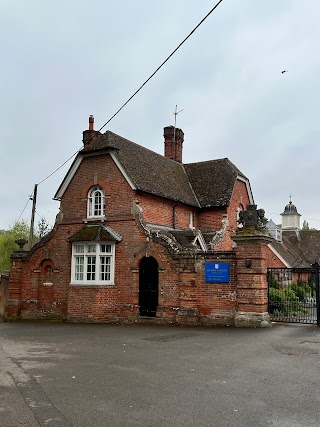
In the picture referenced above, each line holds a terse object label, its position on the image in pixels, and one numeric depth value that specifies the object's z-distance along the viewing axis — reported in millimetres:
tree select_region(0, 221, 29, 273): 49156
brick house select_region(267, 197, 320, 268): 37188
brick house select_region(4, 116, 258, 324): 16594
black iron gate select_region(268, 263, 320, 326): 15266
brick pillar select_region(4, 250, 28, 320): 20594
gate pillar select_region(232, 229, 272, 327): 14844
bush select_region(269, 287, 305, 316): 18906
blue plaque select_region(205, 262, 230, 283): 15734
